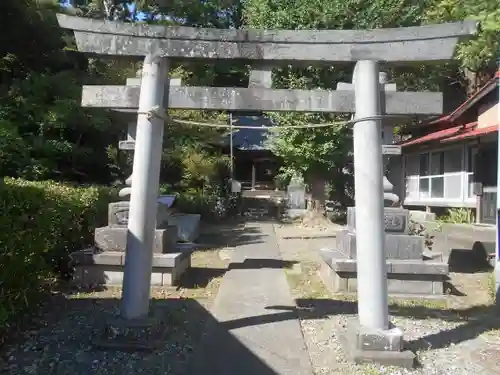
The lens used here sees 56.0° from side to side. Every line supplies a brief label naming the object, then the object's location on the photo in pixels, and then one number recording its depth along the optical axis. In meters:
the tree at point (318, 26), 14.97
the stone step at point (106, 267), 7.70
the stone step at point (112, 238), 7.74
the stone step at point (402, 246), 7.57
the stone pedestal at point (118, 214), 7.80
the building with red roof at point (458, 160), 12.70
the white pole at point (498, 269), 6.72
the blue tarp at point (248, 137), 27.52
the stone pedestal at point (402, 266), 7.46
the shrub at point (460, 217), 13.07
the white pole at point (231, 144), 23.43
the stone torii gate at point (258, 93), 4.97
